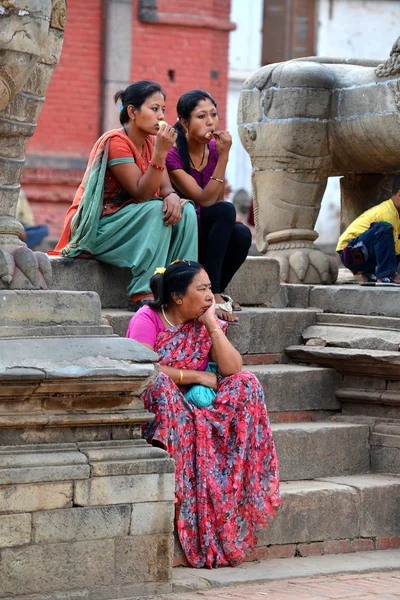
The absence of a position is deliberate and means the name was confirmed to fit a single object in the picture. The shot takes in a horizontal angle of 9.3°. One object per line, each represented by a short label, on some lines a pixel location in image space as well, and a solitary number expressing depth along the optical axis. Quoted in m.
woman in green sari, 11.34
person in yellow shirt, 13.05
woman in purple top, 11.73
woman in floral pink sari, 10.03
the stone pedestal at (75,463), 8.95
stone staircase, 10.90
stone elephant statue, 13.17
